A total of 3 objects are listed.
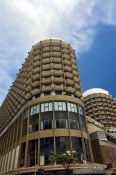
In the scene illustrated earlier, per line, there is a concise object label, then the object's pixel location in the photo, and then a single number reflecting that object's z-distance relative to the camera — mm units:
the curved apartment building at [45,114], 60656
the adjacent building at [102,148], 66438
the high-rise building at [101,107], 121688
